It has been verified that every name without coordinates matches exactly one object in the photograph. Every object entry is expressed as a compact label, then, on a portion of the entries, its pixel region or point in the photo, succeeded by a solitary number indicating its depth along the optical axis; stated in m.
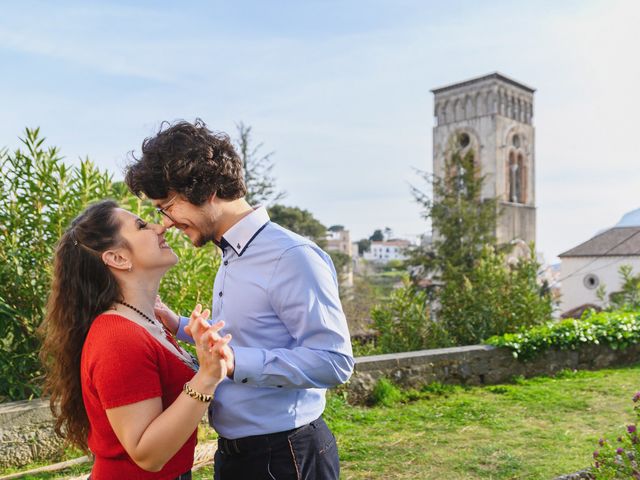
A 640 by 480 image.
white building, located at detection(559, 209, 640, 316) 31.55
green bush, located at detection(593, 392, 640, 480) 3.19
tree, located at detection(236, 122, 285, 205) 23.09
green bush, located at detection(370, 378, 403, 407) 6.43
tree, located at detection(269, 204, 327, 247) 30.47
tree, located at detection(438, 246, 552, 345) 8.77
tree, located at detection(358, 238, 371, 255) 110.05
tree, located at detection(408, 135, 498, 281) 18.36
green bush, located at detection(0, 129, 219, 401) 4.70
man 1.90
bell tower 38.22
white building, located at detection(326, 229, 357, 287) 69.99
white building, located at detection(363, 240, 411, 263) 114.56
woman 1.76
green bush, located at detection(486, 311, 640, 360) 7.89
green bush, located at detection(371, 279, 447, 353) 8.33
